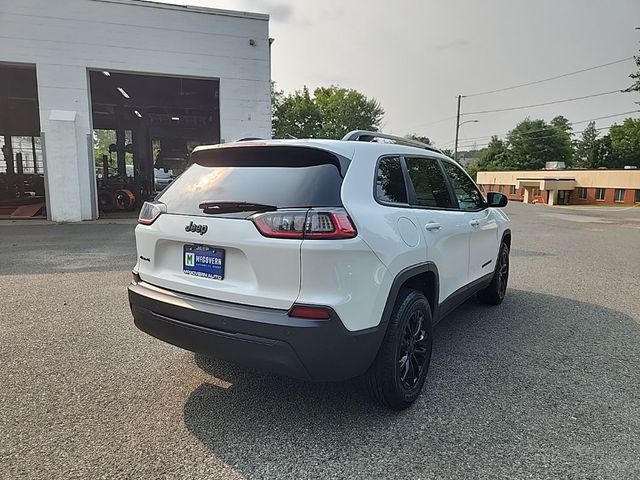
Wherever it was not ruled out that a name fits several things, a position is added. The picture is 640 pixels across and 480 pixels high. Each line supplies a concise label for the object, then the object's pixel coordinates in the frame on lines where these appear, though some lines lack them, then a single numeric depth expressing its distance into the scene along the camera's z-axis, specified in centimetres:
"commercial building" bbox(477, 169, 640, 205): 4099
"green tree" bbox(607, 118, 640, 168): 6019
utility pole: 4300
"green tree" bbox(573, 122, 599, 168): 9522
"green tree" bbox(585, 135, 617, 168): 6091
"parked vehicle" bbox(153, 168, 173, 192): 3216
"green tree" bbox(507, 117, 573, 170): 7112
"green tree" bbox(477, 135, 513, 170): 7475
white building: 1321
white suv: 233
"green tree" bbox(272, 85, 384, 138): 4738
